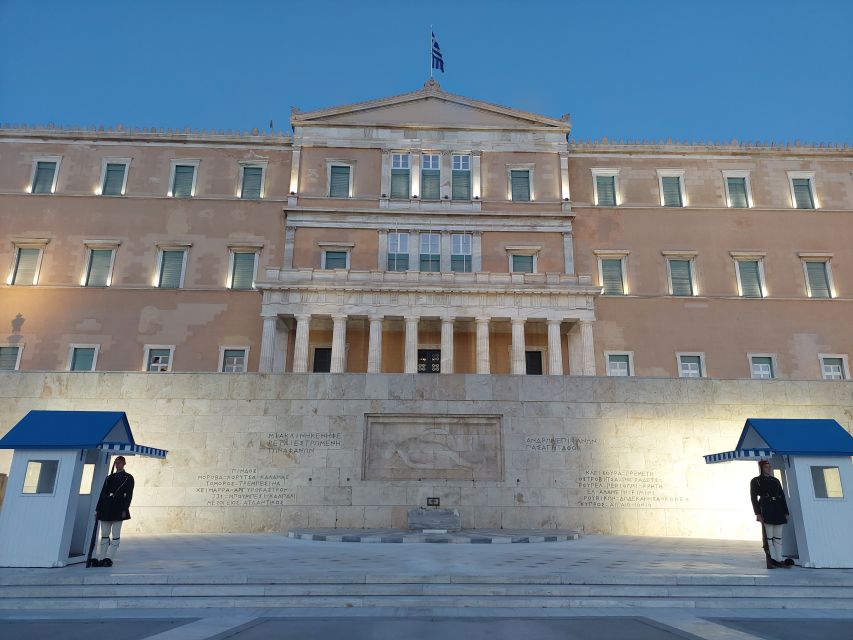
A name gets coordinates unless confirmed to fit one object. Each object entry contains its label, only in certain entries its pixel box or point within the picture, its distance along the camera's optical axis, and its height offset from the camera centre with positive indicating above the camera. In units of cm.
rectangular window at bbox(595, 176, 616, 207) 3662 +1828
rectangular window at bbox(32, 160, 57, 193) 3541 +1796
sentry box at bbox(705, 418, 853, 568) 1047 +25
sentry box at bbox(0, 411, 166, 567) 1002 +9
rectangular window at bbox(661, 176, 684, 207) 3666 +1825
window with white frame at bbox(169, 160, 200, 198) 3575 +1821
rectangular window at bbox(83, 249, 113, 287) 3369 +1213
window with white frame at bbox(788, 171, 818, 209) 3666 +1849
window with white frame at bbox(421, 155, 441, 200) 3606 +1861
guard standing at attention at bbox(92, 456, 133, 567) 996 -34
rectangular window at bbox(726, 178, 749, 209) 3656 +1811
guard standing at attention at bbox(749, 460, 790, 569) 1030 -25
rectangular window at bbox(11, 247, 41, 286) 3353 +1211
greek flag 3834 +2712
